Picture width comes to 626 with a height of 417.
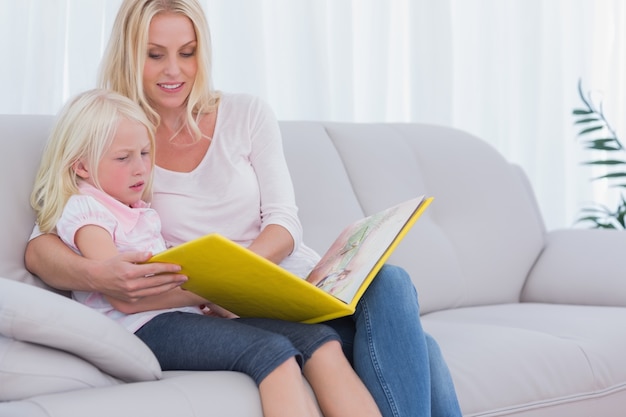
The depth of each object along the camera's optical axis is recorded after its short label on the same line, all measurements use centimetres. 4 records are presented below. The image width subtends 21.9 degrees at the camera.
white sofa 269
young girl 281
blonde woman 305
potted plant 483
